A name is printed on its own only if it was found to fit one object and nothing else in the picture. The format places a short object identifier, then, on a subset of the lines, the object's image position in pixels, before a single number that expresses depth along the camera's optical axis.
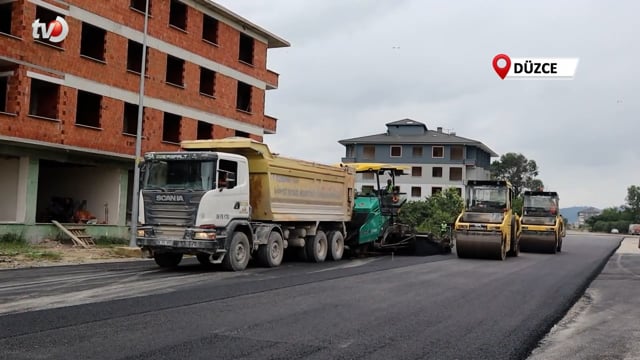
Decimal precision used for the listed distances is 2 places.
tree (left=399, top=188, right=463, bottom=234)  39.89
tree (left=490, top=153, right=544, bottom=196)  95.81
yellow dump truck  14.46
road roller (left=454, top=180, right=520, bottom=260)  21.12
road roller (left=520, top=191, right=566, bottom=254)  26.06
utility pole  21.59
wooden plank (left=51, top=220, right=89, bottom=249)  23.23
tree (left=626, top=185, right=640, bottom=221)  128.27
